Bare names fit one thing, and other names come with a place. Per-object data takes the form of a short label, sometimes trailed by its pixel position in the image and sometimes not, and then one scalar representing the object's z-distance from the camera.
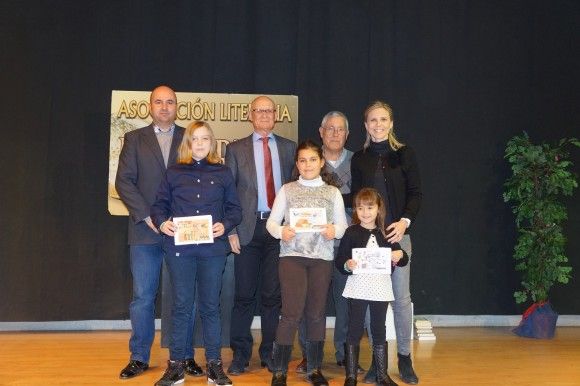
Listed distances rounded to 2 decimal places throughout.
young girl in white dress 3.68
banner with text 5.48
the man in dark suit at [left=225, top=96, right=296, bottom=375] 4.03
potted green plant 5.55
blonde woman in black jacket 3.86
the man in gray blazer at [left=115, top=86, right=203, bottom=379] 3.97
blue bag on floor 5.48
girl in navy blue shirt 3.69
